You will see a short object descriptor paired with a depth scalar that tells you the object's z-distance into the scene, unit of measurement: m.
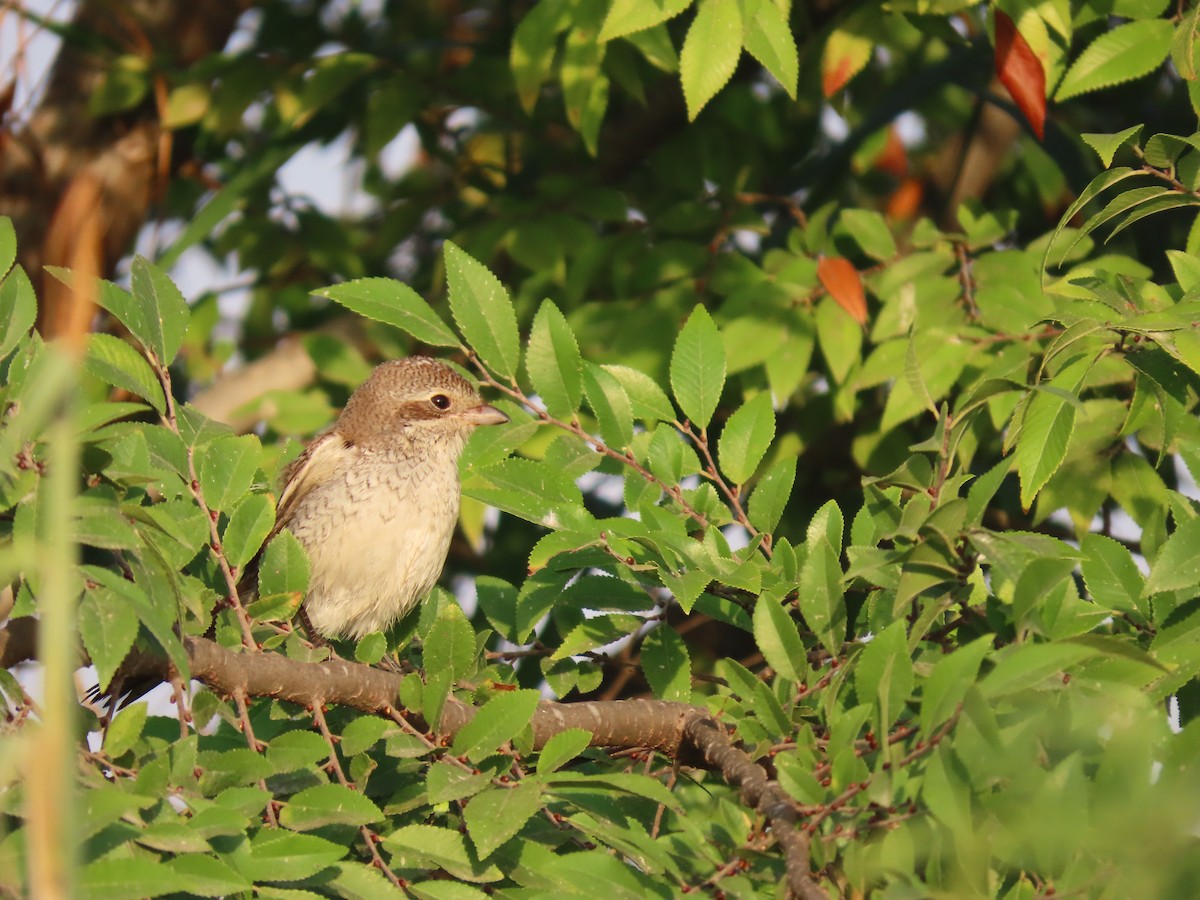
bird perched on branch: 10.25
